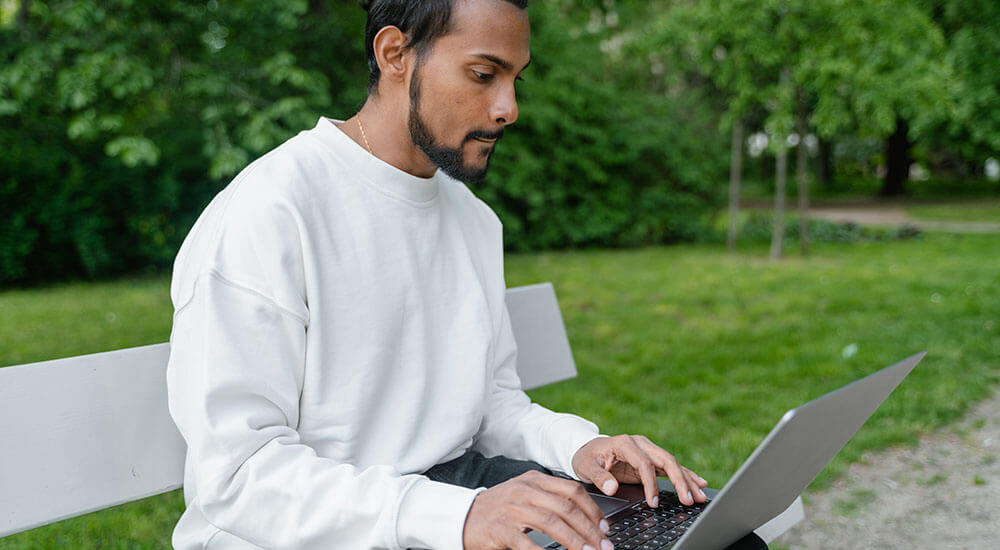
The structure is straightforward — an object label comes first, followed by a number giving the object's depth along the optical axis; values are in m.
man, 1.41
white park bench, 1.67
